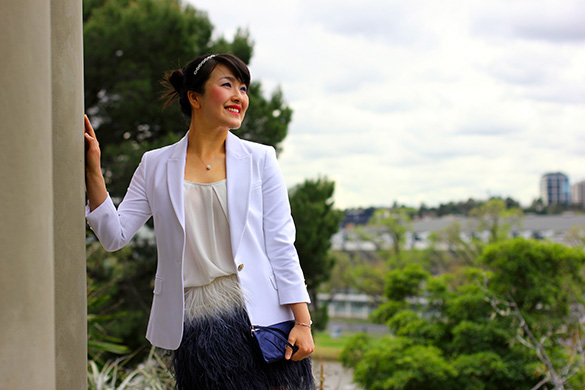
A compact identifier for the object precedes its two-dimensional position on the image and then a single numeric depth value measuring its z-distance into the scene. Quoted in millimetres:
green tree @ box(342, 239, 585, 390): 8734
